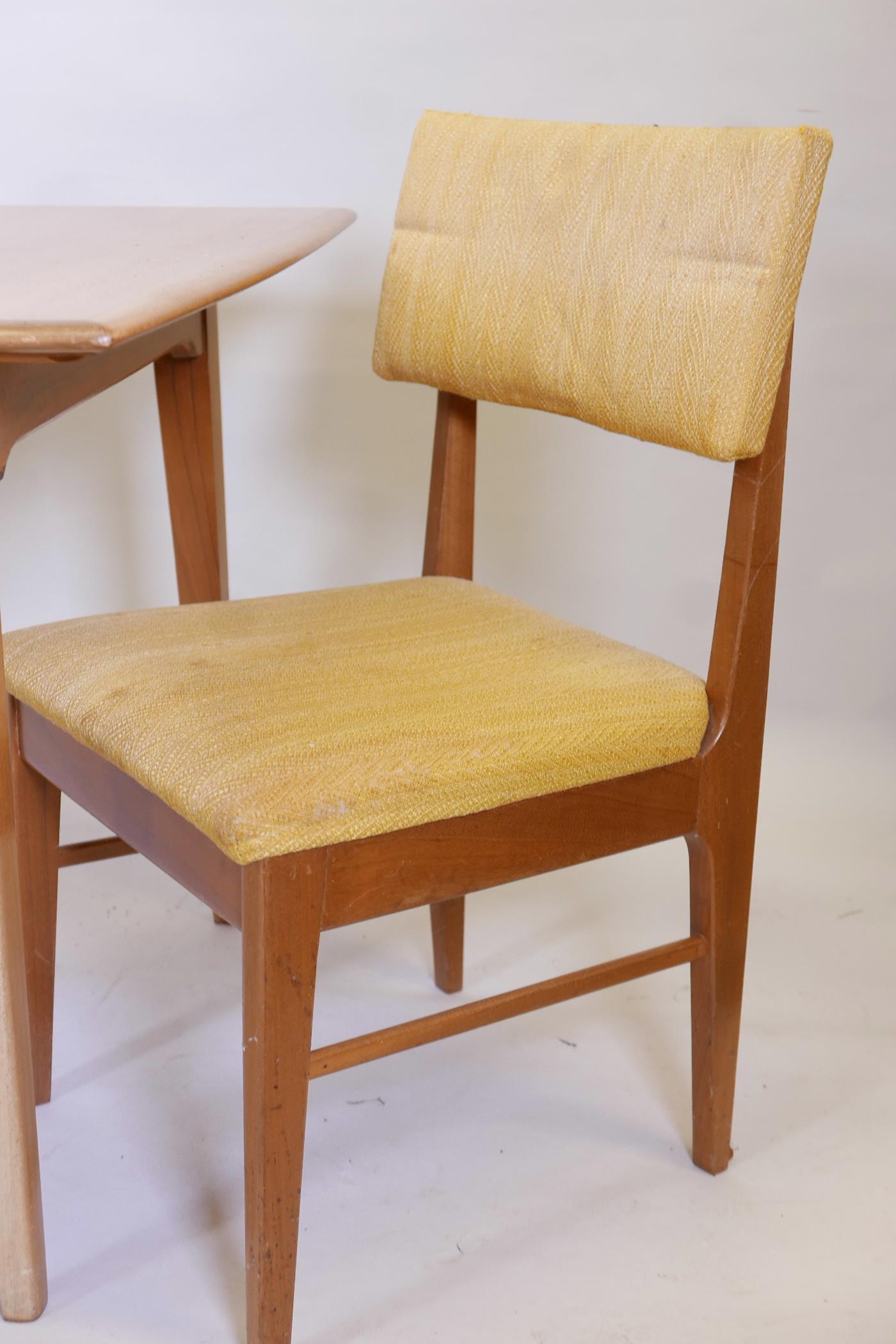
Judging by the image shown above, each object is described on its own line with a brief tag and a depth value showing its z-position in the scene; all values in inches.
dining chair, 37.4
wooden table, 31.6
